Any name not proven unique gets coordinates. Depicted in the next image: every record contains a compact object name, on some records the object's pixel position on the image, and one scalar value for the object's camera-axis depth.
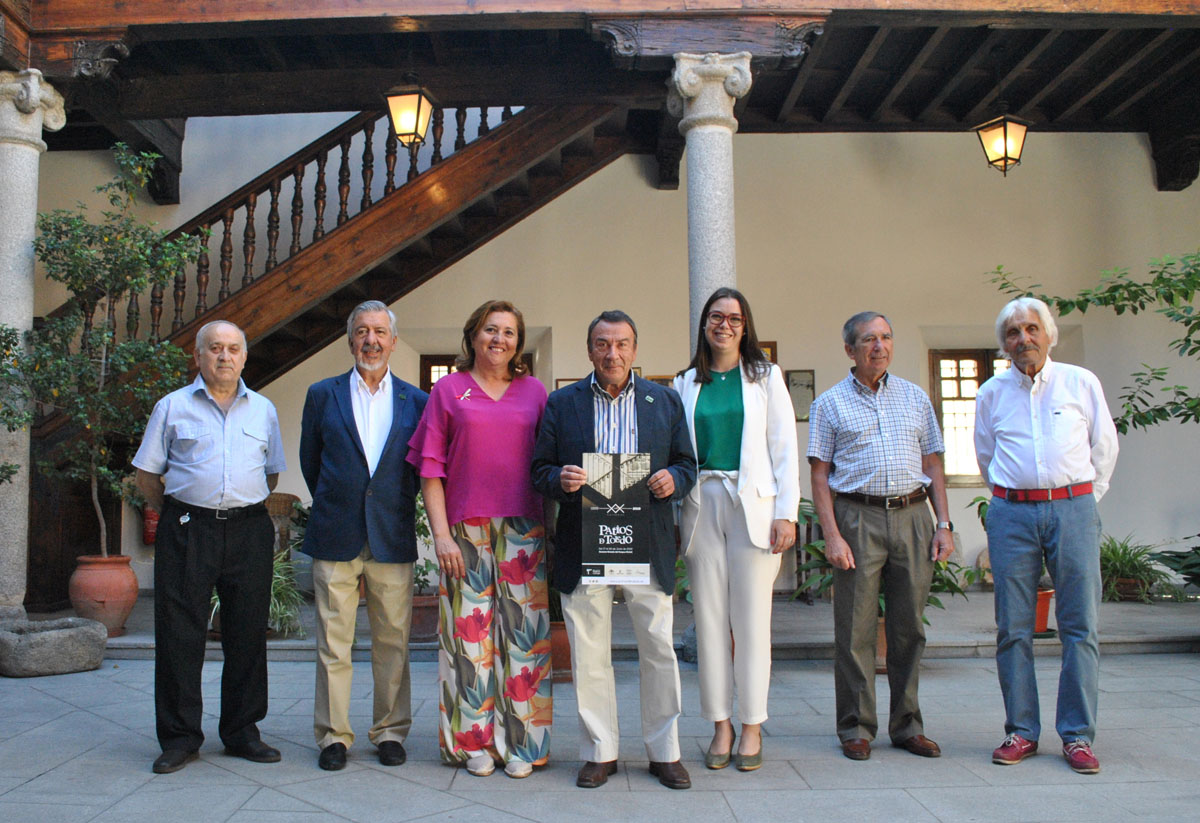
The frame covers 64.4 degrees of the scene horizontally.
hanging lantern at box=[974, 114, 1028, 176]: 7.29
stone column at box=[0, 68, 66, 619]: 5.97
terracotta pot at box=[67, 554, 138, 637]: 6.34
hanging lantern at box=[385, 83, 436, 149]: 6.53
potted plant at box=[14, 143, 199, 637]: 6.11
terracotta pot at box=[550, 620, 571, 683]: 5.35
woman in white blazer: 3.56
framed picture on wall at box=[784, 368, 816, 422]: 9.07
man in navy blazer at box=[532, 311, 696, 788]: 3.44
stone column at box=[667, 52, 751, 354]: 5.96
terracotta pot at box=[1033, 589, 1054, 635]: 6.08
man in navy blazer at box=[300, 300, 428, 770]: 3.70
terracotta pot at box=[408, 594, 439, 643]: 6.22
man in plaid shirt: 3.84
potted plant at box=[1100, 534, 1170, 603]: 8.32
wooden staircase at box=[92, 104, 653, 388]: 7.19
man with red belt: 3.69
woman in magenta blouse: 3.57
